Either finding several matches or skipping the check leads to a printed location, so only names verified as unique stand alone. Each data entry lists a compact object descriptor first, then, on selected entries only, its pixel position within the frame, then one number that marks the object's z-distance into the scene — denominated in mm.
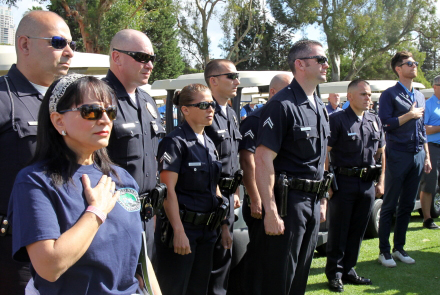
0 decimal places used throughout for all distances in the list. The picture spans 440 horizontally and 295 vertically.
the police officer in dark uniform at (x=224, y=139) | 3615
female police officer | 3129
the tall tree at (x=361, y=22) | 32719
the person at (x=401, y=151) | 5070
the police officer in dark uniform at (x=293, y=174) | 3256
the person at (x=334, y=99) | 10117
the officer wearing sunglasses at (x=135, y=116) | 2789
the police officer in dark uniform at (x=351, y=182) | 4453
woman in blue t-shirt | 1465
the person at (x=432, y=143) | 6379
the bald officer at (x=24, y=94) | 2148
